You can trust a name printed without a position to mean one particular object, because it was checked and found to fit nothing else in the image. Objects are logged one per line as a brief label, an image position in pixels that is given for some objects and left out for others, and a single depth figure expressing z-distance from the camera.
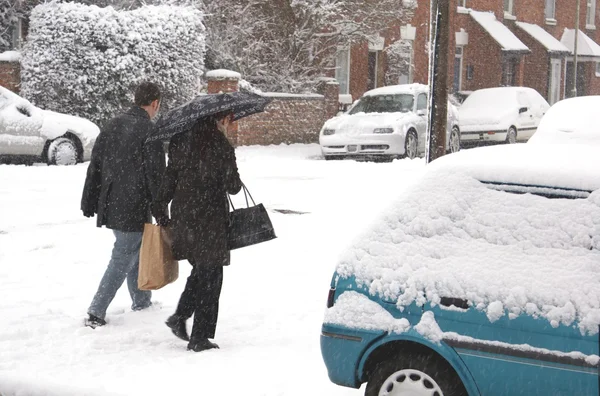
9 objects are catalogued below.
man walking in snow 7.10
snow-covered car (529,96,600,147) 13.88
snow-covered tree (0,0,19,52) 23.95
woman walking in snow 6.45
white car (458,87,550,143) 24.97
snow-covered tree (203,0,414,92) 25.73
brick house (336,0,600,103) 32.83
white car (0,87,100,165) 17.53
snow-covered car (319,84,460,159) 20.03
